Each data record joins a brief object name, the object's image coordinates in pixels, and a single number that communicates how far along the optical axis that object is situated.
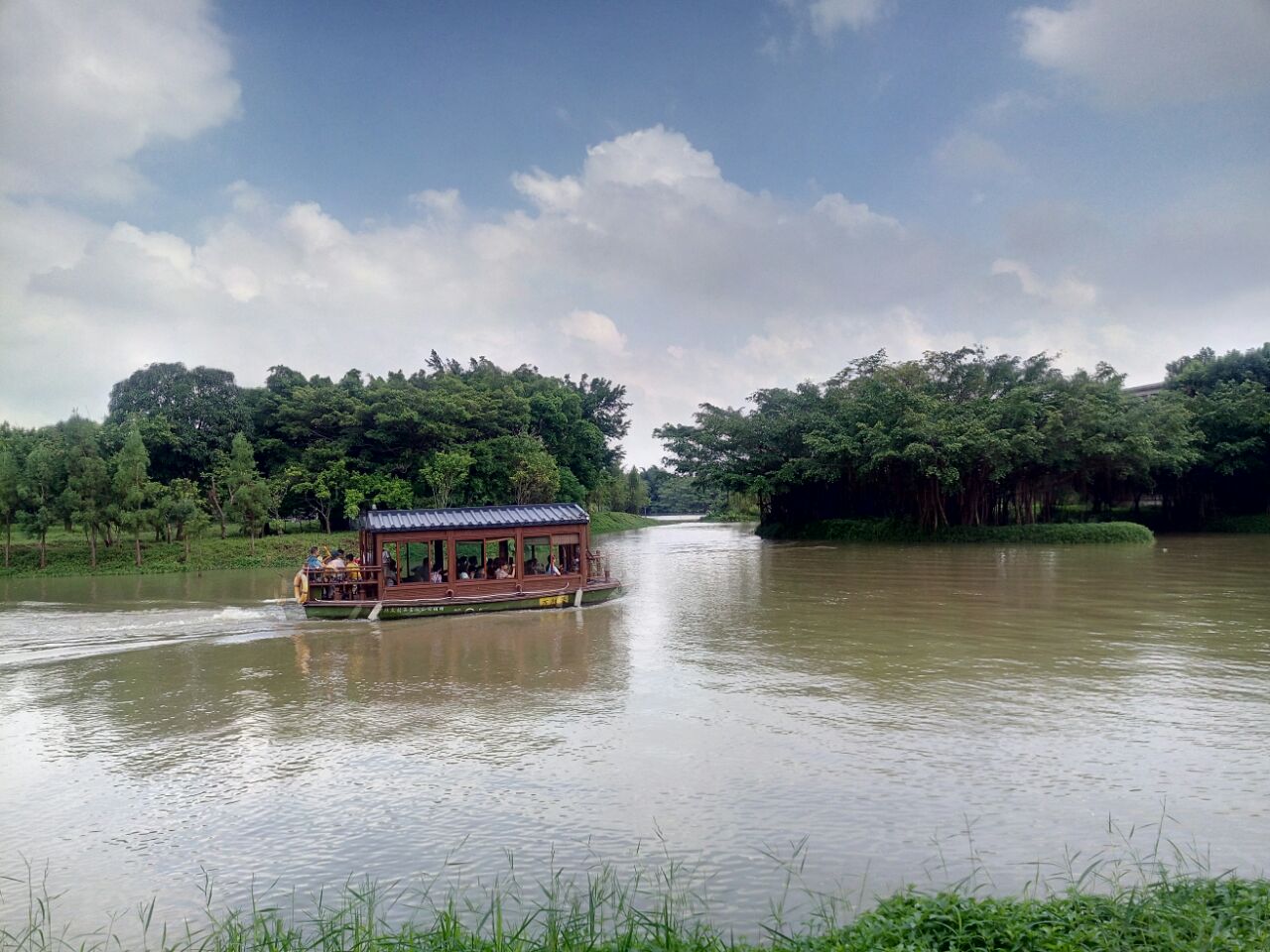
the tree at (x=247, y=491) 35.31
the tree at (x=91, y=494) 30.08
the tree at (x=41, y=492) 29.66
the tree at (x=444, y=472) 41.28
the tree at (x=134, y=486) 30.64
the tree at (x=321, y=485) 39.56
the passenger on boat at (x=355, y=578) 18.34
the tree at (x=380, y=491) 40.69
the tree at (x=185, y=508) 32.50
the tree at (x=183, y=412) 39.00
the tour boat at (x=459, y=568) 18.12
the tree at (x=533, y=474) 44.38
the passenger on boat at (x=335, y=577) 18.07
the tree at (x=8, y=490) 29.03
